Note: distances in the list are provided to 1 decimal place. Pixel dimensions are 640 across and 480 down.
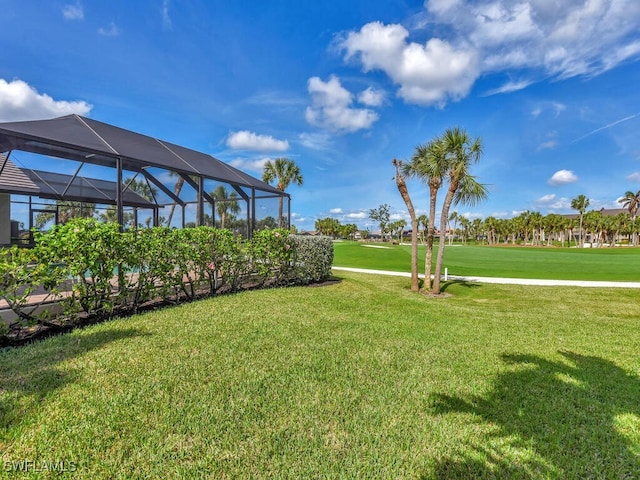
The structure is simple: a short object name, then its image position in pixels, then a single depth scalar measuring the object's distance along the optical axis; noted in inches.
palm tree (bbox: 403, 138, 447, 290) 364.2
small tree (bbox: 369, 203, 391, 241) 2874.0
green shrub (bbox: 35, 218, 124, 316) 151.5
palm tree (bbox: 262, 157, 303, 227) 1095.0
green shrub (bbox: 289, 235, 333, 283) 327.3
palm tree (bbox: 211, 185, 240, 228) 386.1
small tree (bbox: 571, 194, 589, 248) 2097.7
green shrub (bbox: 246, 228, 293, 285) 286.5
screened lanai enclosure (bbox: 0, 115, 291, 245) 245.9
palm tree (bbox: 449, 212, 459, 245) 3104.1
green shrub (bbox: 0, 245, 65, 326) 134.6
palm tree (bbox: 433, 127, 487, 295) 353.7
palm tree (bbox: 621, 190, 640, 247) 2215.8
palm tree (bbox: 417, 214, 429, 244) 2591.0
